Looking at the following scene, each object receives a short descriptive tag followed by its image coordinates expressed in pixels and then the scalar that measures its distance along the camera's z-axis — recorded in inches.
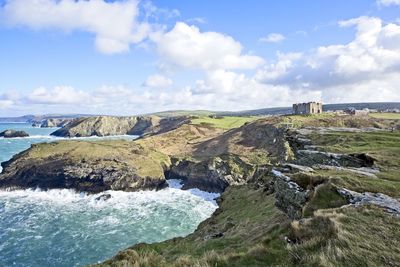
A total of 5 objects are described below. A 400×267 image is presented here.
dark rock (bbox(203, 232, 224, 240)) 1225.5
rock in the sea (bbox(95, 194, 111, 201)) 3353.8
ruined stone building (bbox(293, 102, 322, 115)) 7795.3
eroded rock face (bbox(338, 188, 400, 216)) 571.2
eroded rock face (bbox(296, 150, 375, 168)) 1085.0
